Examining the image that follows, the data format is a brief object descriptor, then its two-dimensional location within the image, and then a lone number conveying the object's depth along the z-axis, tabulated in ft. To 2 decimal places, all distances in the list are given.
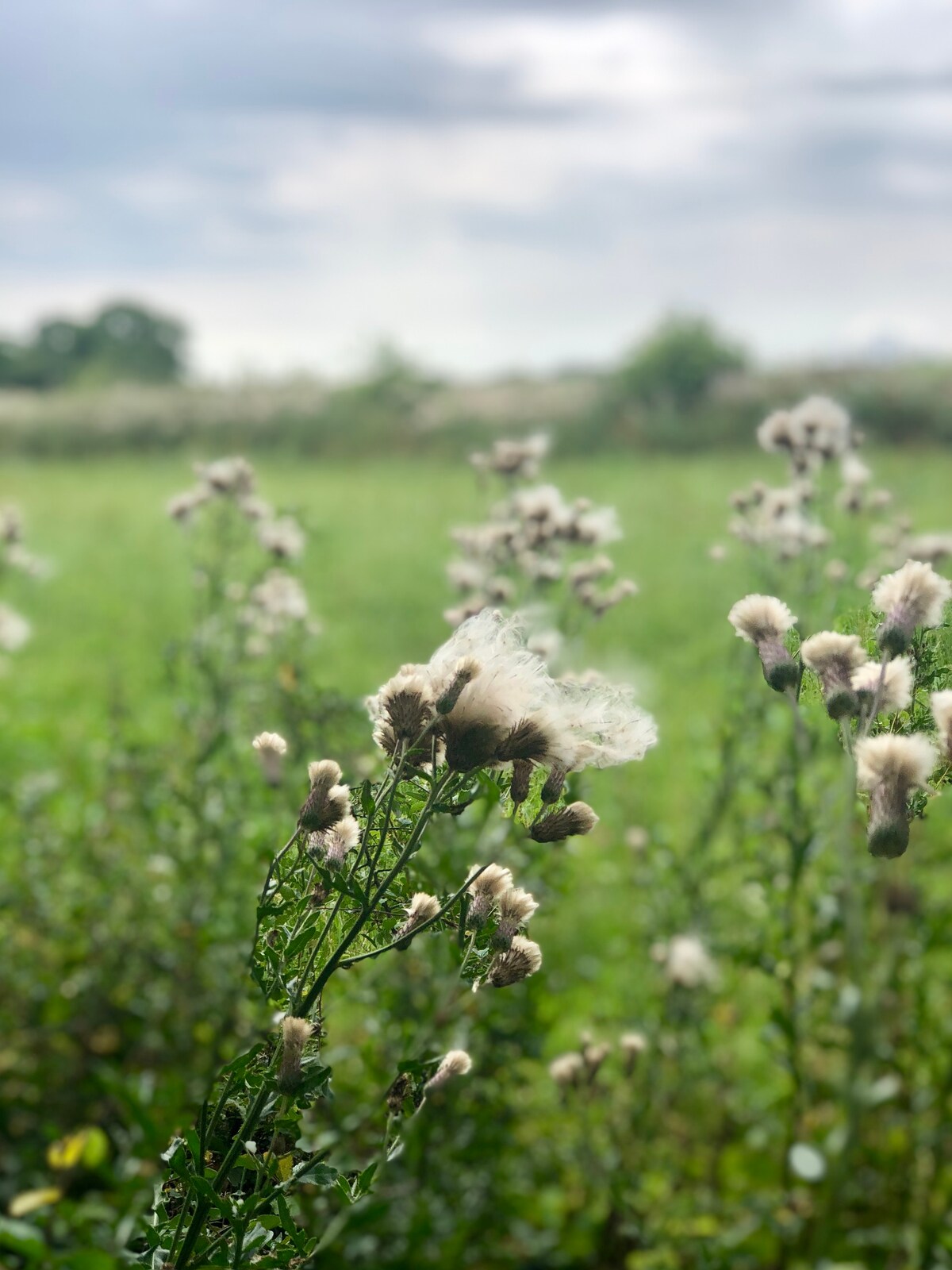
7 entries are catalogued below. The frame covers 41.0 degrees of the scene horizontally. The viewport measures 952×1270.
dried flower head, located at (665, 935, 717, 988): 2.11
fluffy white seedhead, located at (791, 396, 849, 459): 2.12
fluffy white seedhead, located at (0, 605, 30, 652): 2.42
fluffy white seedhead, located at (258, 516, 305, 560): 2.40
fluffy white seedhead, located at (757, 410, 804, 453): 2.09
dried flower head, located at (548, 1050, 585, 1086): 1.49
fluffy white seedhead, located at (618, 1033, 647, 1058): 1.61
